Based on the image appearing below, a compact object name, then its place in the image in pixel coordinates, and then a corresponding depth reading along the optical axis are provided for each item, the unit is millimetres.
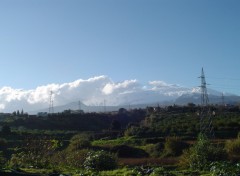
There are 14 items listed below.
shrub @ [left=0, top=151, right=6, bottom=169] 16105
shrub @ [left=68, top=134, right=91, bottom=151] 29550
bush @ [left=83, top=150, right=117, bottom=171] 16813
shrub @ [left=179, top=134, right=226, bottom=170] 16237
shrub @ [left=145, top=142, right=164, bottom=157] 32258
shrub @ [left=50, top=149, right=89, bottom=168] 19124
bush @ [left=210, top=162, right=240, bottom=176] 12114
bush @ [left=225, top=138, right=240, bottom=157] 23333
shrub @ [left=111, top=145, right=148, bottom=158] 31254
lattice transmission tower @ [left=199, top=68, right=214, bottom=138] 38809
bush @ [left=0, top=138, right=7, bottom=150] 37601
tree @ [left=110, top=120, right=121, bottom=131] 58604
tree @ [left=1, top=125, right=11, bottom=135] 47673
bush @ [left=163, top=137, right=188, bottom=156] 30404
